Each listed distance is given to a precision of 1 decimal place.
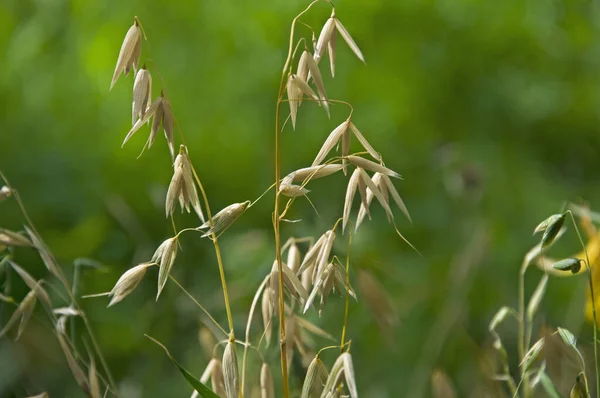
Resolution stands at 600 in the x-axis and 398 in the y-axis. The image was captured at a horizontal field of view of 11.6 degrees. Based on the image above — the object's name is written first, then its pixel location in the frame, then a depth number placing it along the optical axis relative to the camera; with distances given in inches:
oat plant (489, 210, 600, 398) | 44.6
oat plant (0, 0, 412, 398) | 44.3
